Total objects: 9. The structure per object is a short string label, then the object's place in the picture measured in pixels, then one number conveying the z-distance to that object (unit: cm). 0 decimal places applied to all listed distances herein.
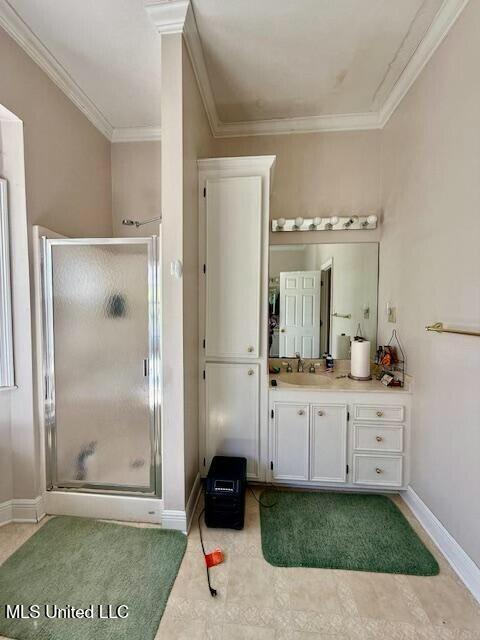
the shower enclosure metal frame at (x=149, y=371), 172
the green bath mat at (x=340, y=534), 151
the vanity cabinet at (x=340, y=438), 200
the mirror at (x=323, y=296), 246
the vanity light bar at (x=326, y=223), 237
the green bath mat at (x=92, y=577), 121
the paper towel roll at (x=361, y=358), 220
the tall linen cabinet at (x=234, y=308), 199
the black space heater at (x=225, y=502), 170
